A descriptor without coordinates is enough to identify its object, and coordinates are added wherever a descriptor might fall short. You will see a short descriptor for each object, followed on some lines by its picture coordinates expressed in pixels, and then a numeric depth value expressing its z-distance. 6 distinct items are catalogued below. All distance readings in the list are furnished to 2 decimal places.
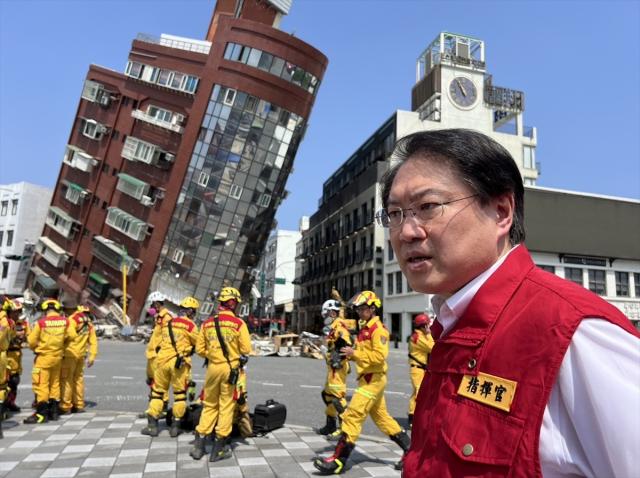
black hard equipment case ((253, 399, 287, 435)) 7.68
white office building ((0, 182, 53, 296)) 58.12
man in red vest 1.09
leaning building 36.72
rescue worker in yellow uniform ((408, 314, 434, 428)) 8.59
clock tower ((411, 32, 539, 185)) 41.59
